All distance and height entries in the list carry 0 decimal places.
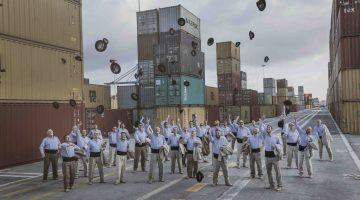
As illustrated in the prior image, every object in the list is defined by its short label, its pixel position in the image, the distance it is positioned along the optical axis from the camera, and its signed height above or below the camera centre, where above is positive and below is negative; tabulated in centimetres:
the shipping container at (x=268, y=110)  8112 -59
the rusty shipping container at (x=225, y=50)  6281 +918
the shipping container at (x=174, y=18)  4053 +930
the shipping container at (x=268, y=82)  10425 +643
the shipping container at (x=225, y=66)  6262 +661
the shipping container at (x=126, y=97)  4416 +145
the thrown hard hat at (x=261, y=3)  1653 +428
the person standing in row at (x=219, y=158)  1473 -182
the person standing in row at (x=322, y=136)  2061 -155
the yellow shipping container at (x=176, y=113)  3438 -35
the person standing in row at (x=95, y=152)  1596 -164
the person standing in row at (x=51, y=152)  1738 -175
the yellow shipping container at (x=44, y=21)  2189 +541
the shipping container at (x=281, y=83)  10982 +657
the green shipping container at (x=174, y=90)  3422 +160
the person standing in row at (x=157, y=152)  1605 -170
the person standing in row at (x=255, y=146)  1545 -147
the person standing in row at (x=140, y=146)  1875 -169
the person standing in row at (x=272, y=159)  1391 -178
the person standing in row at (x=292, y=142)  1764 -155
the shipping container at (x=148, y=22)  4338 +958
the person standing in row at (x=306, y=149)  1602 -172
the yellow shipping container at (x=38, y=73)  2167 +229
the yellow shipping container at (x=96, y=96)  4281 +163
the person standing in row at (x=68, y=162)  1462 -186
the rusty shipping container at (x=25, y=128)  2109 -90
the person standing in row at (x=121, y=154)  1590 -176
